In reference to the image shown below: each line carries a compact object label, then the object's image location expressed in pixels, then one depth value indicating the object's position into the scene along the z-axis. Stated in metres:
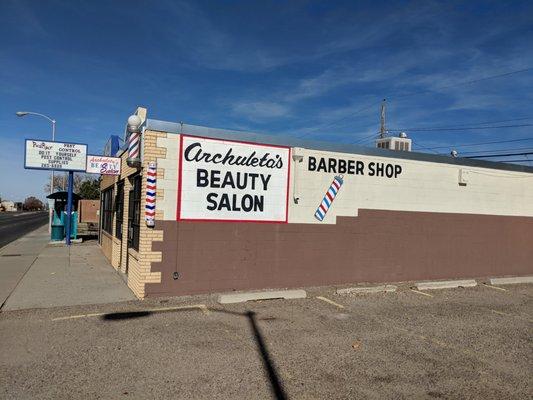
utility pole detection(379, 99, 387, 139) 38.82
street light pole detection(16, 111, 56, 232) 33.41
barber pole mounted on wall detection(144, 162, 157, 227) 9.65
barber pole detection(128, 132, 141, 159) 10.37
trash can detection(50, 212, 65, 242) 22.22
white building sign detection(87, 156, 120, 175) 13.91
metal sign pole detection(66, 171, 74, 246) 20.86
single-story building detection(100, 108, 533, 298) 9.97
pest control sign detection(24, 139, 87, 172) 20.62
